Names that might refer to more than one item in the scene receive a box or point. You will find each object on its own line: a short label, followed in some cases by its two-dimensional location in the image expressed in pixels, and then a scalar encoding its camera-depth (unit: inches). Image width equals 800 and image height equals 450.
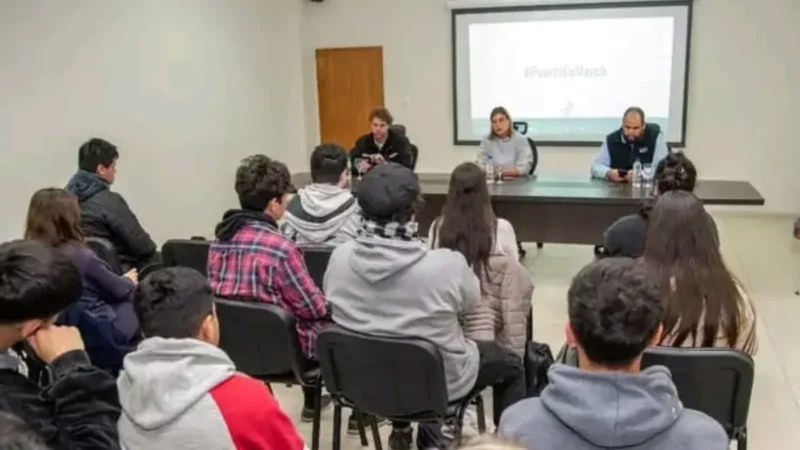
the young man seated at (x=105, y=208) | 145.2
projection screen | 287.4
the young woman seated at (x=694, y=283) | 94.3
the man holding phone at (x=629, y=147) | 205.9
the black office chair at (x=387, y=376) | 90.6
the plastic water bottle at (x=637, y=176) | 198.1
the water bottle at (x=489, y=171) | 215.1
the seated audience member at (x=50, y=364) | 59.1
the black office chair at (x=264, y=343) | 103.6
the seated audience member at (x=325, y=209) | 137.9
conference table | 186.7
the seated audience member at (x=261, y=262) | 107.5
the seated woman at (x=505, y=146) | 227.3
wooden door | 324.5
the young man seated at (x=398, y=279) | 92.0
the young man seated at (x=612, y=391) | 53.4
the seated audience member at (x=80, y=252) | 110.4
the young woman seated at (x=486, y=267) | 111.0
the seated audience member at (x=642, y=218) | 128.1
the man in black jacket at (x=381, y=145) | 227.3
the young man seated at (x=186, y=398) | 58.6
